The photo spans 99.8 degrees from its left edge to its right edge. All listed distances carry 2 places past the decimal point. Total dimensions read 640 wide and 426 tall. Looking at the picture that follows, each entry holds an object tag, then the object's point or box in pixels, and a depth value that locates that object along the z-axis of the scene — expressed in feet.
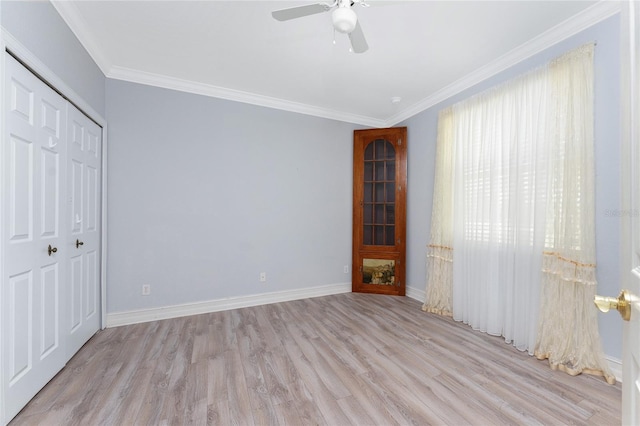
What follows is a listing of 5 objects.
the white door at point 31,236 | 5.09
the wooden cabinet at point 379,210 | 13.23
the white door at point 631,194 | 2.15
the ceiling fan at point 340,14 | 5.02
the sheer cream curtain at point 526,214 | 6.80
